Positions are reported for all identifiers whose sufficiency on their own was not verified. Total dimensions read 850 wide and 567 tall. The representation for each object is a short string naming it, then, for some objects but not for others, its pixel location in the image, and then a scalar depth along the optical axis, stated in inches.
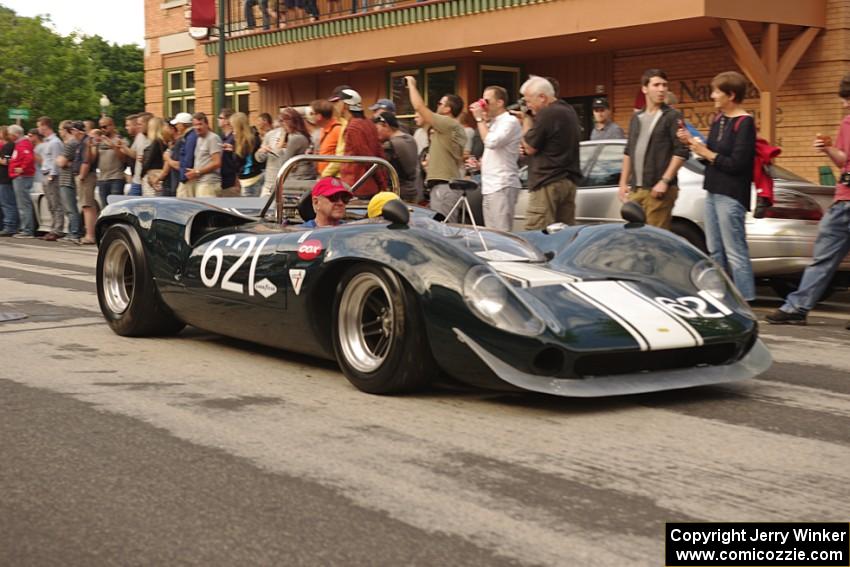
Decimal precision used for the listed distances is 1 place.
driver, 258.7
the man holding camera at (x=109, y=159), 665.0
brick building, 634.2
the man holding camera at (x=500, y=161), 390.6
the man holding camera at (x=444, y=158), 421.1
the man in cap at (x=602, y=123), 500.1
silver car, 369.7
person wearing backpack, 338.3
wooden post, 615.5
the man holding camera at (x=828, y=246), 321.4
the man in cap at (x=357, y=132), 386.3
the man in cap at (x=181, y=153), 558.6
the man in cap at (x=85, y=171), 678.5
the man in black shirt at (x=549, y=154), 359.9
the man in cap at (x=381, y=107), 427.2
